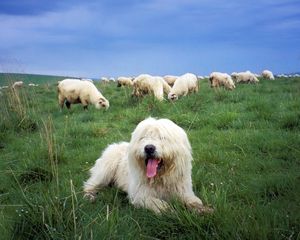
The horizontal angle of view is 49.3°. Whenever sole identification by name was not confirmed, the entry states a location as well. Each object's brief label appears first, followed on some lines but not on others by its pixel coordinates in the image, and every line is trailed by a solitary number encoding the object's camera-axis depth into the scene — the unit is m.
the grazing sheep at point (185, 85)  13.78
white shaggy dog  3.49
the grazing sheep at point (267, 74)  26.95
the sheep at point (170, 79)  19.29
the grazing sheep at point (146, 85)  12.38
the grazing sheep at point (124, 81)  19.60
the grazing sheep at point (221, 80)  17.52
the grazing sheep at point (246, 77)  22.53
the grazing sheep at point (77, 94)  11.61
